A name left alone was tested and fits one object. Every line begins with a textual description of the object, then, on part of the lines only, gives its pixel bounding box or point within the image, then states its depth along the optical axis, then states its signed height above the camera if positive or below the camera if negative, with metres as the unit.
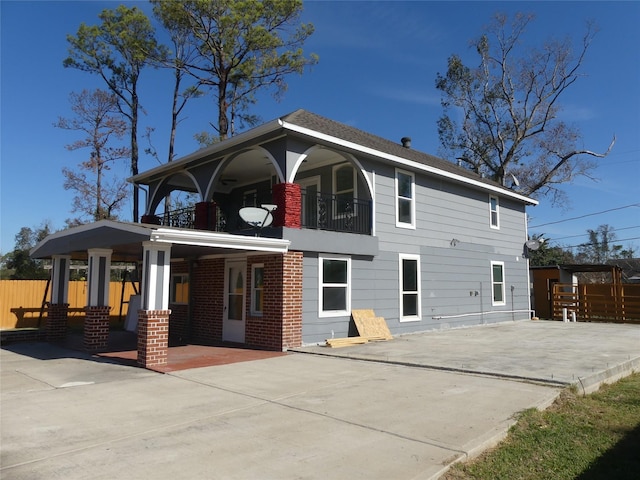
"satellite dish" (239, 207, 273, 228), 10.94 +1.66
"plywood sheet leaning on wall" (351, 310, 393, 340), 11.99 -0.93
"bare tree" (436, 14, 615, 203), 29.98 +10.71
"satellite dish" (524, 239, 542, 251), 19.52 +1.86
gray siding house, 10.73 +1.11
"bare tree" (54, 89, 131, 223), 24.84 +7.12
